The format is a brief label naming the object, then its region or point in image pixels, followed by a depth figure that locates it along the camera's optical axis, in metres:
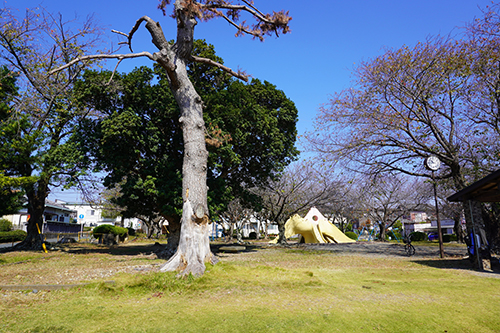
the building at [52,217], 40.91
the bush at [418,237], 36.10
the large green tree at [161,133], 13.94
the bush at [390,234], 44.49
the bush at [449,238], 35.47
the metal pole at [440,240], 13.13
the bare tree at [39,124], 14.56
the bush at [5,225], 32.79
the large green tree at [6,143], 12.51
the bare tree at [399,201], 30.05
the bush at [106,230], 27.70
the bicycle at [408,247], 14.88
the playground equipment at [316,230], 27.03
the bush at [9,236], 26.51
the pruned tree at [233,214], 32.19
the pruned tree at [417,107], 13.41
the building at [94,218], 67.21
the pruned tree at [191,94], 8.27
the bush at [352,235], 39.24
